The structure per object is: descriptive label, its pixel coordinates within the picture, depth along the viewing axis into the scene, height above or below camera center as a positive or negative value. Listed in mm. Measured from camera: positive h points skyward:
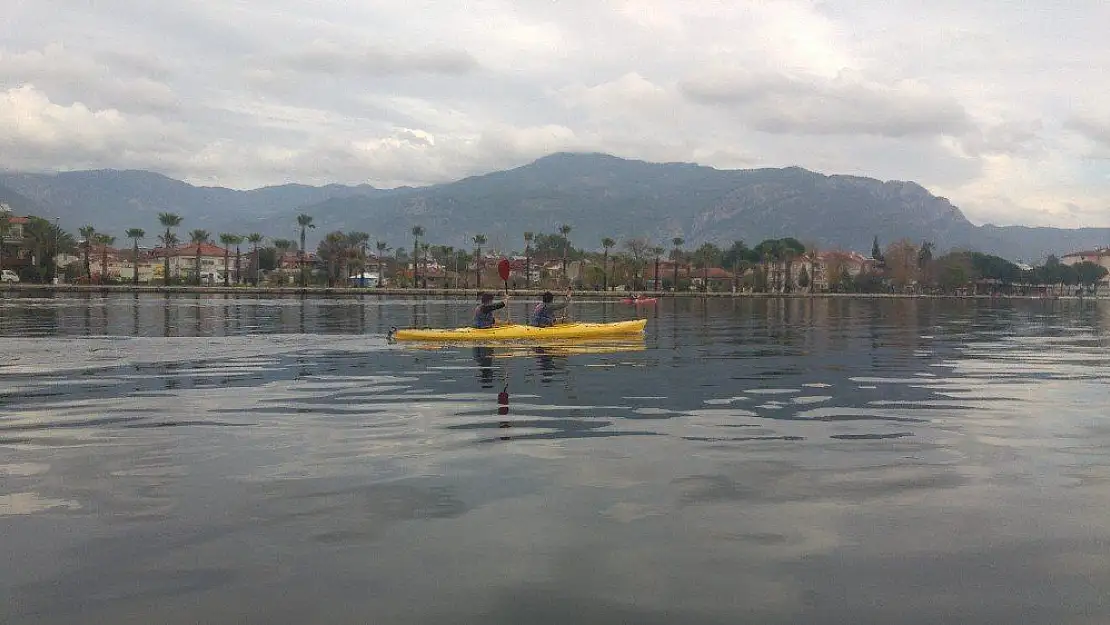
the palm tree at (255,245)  146888 +9346
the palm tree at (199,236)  144088 +10646
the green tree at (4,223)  122812 +11103
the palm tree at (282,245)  168375 +10160
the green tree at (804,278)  182975 +2641
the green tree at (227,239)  138675 +9613
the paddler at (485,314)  31017 -835
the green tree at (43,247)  121688 +7356
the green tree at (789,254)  175750 +8268
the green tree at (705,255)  169300 +8164
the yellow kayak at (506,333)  30594 -1587
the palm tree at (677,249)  170125 +9000
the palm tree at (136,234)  137250 +10469
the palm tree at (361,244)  161138 +10623
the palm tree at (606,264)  151475 +5648
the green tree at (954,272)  182125 +3902
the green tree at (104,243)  125625 +8641
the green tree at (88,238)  124675 +9383
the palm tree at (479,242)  159250 +10208
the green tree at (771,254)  180000 +8091
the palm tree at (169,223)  140750 +12434
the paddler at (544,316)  32181 -955
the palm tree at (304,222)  142000 +13493
